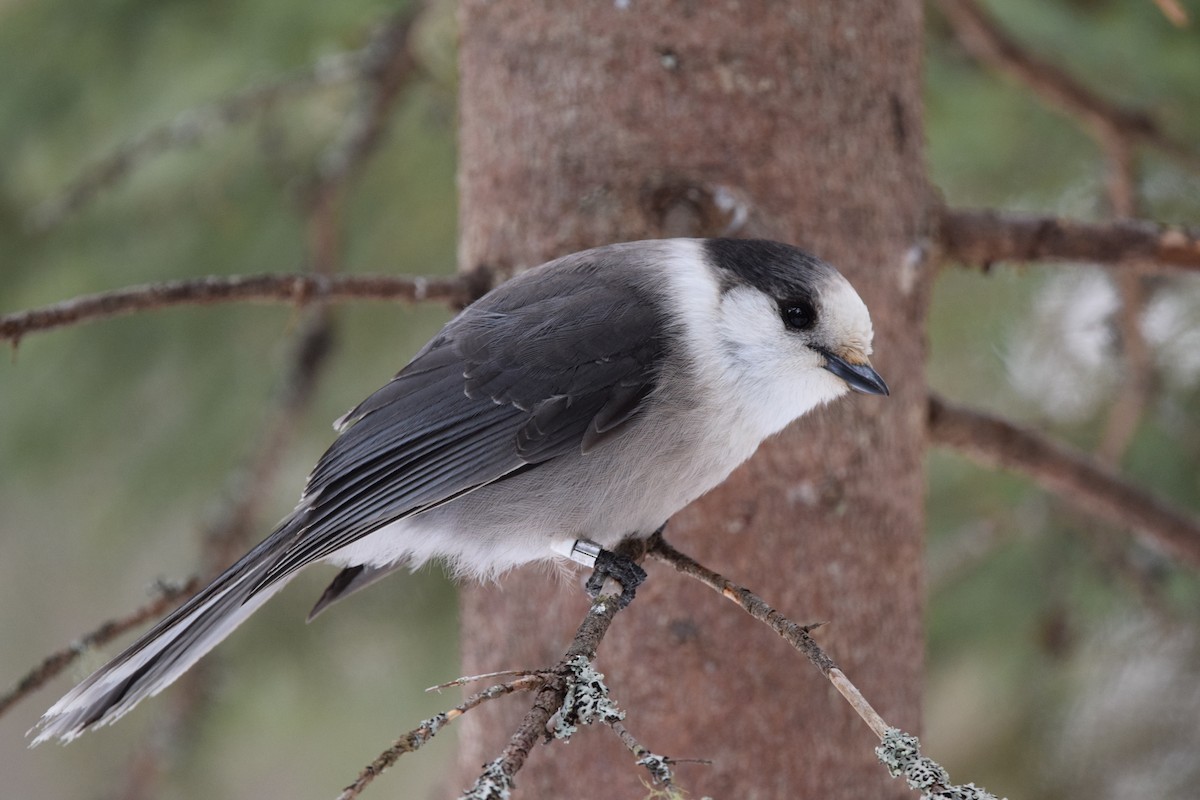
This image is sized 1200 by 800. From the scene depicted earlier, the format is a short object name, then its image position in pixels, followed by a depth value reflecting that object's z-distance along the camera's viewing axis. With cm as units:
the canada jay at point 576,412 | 412
